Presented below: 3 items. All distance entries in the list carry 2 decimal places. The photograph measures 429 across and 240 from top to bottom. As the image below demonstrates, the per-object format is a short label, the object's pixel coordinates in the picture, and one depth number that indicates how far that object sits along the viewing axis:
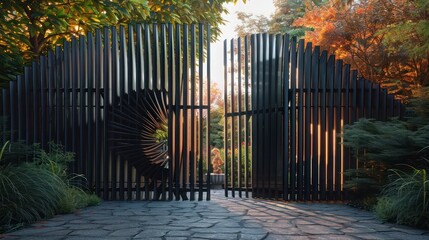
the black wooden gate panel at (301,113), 7.46
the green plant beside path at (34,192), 5.26
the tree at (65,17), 8.60
